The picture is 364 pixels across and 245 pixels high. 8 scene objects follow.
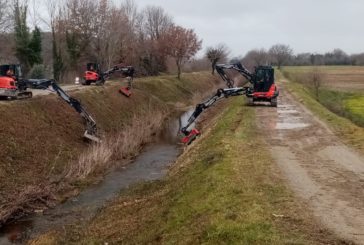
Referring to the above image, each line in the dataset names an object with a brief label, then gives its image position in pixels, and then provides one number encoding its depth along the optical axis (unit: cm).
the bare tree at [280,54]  15670
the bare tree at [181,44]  7544
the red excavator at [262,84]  3659
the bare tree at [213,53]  9369
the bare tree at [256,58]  14938
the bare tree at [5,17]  5838
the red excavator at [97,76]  4425
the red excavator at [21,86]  2811
